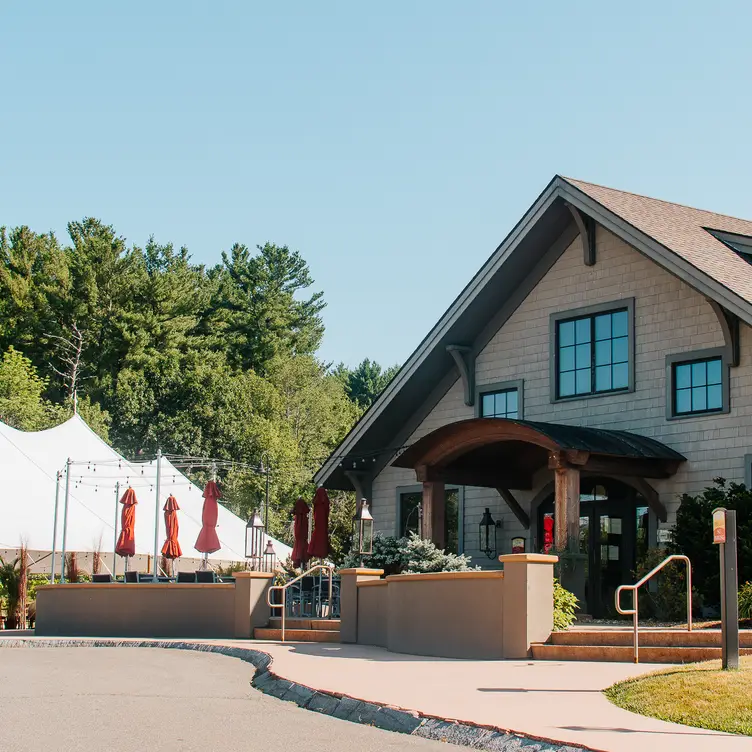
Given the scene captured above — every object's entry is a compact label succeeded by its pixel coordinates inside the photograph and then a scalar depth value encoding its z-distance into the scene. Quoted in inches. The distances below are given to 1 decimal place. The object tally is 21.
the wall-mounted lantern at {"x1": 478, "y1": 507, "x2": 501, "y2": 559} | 923.4
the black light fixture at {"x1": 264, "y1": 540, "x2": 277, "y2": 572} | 1098.5
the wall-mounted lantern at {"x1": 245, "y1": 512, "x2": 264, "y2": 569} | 1014.3
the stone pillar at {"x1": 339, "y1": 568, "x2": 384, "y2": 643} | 740.0
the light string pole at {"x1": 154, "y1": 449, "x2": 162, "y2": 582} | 1014.0
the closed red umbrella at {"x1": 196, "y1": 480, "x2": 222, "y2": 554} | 1021.8
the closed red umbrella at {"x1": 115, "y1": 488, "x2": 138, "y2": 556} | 1021.8
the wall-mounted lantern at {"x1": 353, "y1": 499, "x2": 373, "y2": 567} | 828.0
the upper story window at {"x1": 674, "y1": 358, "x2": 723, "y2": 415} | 787.4
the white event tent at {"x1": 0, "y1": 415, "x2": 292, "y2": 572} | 1156.5
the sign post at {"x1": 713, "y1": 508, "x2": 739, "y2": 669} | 434.3
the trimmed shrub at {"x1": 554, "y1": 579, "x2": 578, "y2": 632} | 607.8
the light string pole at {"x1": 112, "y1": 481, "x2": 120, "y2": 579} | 1060.5
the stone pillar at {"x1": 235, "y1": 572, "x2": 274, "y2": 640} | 816.9
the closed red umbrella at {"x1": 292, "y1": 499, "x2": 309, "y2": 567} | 960.3
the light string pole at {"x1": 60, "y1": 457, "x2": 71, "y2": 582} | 1045.2
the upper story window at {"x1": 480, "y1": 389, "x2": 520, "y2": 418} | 923.4
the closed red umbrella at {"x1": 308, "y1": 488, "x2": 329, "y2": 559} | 944.9
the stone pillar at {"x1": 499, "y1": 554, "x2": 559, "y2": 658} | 581.6
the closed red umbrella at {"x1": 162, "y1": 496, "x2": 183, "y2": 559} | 1016.2
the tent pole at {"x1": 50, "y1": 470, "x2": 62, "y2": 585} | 1036.1
